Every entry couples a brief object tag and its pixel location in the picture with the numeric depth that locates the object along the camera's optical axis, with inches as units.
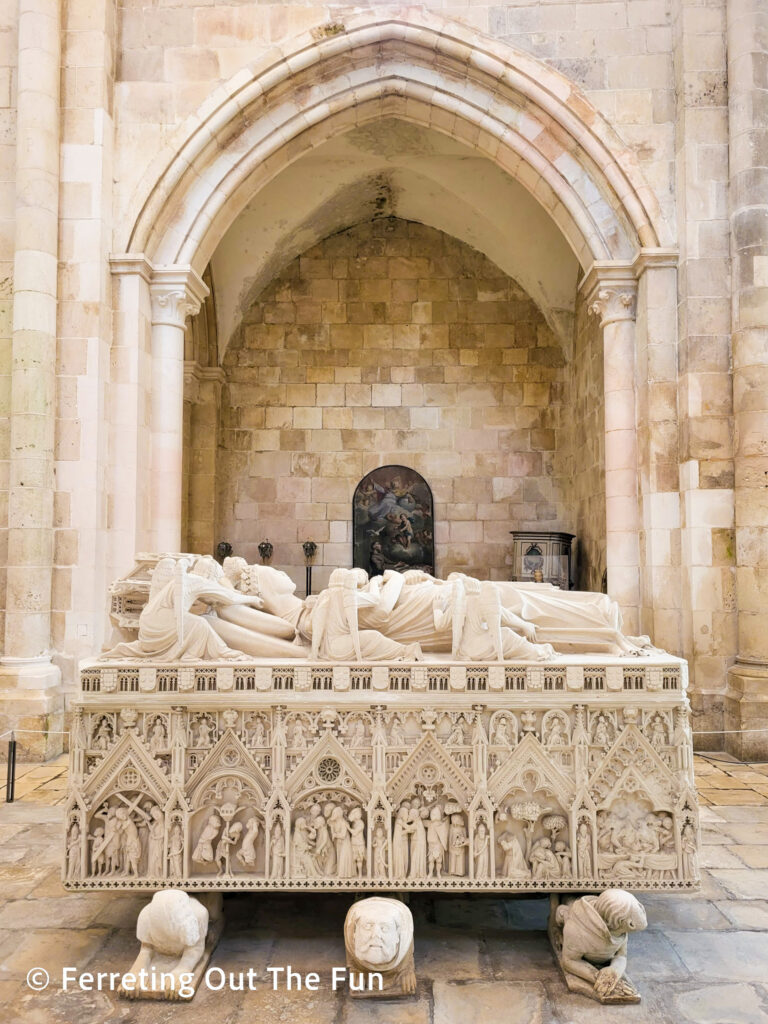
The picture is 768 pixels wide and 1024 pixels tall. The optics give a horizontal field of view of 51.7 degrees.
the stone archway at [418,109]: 254.5
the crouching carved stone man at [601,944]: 103.0
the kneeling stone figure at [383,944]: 100.8
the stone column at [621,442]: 260.7
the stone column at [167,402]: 264.0
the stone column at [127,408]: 251.3
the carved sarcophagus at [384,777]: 116.6
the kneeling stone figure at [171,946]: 103.1
